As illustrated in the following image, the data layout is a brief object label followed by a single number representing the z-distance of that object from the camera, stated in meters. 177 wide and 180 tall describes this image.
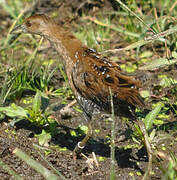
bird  7.05
